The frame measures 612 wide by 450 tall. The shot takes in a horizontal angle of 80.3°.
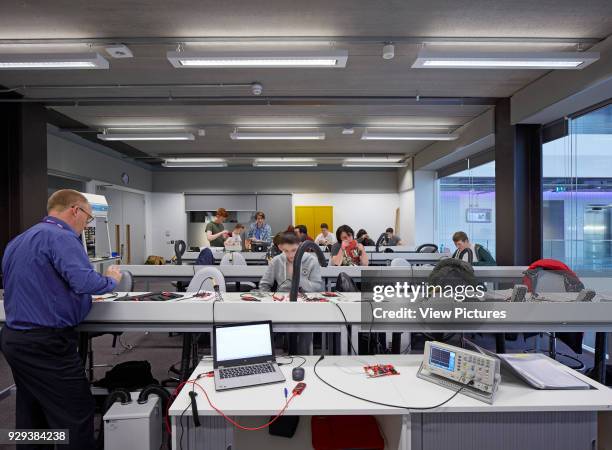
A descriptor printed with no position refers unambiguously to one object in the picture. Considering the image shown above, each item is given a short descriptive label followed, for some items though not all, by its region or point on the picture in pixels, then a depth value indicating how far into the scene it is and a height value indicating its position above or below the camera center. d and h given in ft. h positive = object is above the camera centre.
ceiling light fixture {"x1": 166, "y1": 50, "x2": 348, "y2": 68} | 10.68 +5.00
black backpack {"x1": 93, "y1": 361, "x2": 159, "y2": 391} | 8.44 -3.59
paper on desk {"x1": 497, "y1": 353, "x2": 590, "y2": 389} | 5.59 -2.48
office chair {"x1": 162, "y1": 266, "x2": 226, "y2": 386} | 9.70 -1.67
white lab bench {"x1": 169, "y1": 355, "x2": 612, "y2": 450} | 4.96 -2.68
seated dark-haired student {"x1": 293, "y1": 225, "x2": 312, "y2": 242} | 18.86 -0.30
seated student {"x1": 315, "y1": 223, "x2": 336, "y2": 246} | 23.22 -0.91
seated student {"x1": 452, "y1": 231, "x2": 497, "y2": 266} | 15.61 -1.25
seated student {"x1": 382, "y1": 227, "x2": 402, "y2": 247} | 26.37 -1.20
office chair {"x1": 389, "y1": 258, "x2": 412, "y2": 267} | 15.73 -1.72
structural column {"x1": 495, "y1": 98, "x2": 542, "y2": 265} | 15.52 +1.23
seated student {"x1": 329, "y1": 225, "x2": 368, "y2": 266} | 15.51 -1.11
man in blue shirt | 5.97 -1.64
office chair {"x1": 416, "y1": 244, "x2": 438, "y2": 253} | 22.95 -1.60
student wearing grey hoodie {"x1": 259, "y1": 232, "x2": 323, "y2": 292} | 10.01 -1.35
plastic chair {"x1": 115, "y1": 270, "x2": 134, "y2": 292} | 11.35 -1.82
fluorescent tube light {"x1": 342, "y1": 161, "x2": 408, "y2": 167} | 29.50 +5.00
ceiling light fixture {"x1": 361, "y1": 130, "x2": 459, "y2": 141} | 19.75 +4.83
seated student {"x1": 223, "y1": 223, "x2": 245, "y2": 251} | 17.40 -0.92
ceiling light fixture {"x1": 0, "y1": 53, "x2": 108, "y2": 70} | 11.12 +5.13
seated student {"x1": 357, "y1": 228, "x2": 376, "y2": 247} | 24.66 -1.12
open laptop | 5.78 -2.22
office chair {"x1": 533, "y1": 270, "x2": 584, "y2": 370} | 8.87 -1.53
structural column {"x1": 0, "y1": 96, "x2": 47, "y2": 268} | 15.47 +2.40
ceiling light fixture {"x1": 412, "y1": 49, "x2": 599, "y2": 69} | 10.71 +4.95
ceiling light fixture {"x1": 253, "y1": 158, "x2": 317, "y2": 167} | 27.68 +4.97
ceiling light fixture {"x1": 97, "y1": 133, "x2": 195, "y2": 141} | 20.15 +4.98
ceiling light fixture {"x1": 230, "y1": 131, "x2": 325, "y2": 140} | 19.99 +5.19
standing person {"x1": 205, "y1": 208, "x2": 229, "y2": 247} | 21.14 -0.53
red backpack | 8.63 -1.29
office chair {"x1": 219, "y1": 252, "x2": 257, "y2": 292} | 16.09 -1.60
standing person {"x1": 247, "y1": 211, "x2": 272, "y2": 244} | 21.68 -0.39
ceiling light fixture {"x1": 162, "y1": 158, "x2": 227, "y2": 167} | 27.22 +4.96
